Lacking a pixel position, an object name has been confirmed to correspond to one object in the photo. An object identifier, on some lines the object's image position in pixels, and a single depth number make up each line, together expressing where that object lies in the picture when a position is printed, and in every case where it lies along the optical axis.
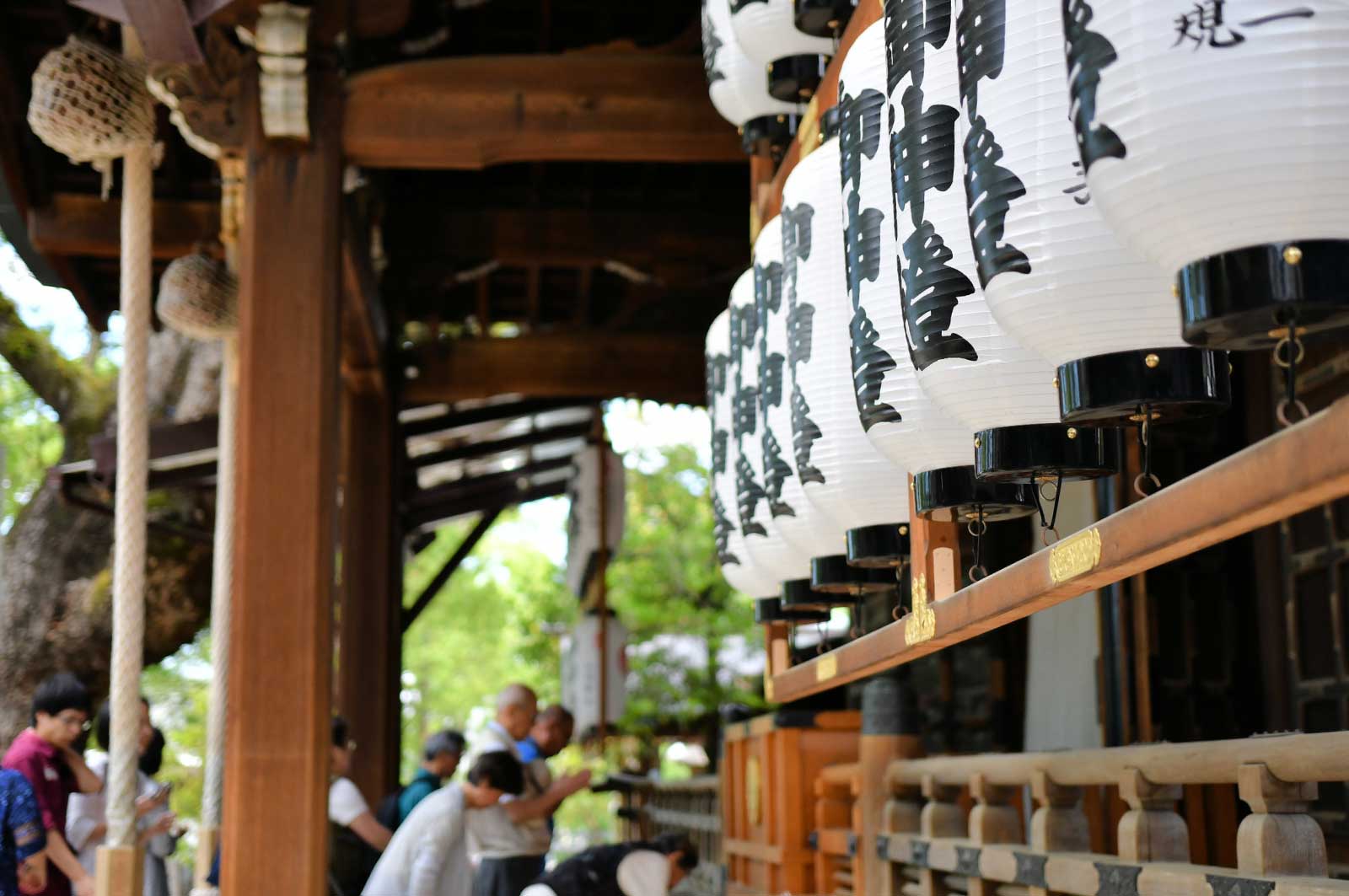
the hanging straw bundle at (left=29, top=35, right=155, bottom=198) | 4.87
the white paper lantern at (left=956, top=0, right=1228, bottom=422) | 1.69
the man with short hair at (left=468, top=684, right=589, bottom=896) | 6.00
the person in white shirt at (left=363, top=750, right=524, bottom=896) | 4.72
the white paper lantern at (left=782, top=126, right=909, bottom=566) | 2.75
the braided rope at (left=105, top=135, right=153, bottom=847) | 4.38
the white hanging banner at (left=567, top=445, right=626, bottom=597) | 10.56
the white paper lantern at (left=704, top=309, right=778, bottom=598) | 3.86
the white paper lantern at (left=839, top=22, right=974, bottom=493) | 2.31
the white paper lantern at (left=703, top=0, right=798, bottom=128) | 3.90
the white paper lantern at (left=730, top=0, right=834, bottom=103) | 3.58
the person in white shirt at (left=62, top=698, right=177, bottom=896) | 5.07
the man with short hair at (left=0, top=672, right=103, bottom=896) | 4.66
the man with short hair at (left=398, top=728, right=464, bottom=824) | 6.28
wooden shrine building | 2.72
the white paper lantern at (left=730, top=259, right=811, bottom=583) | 3.49
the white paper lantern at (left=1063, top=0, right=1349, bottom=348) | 1.31
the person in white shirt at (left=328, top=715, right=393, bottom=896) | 6.14
